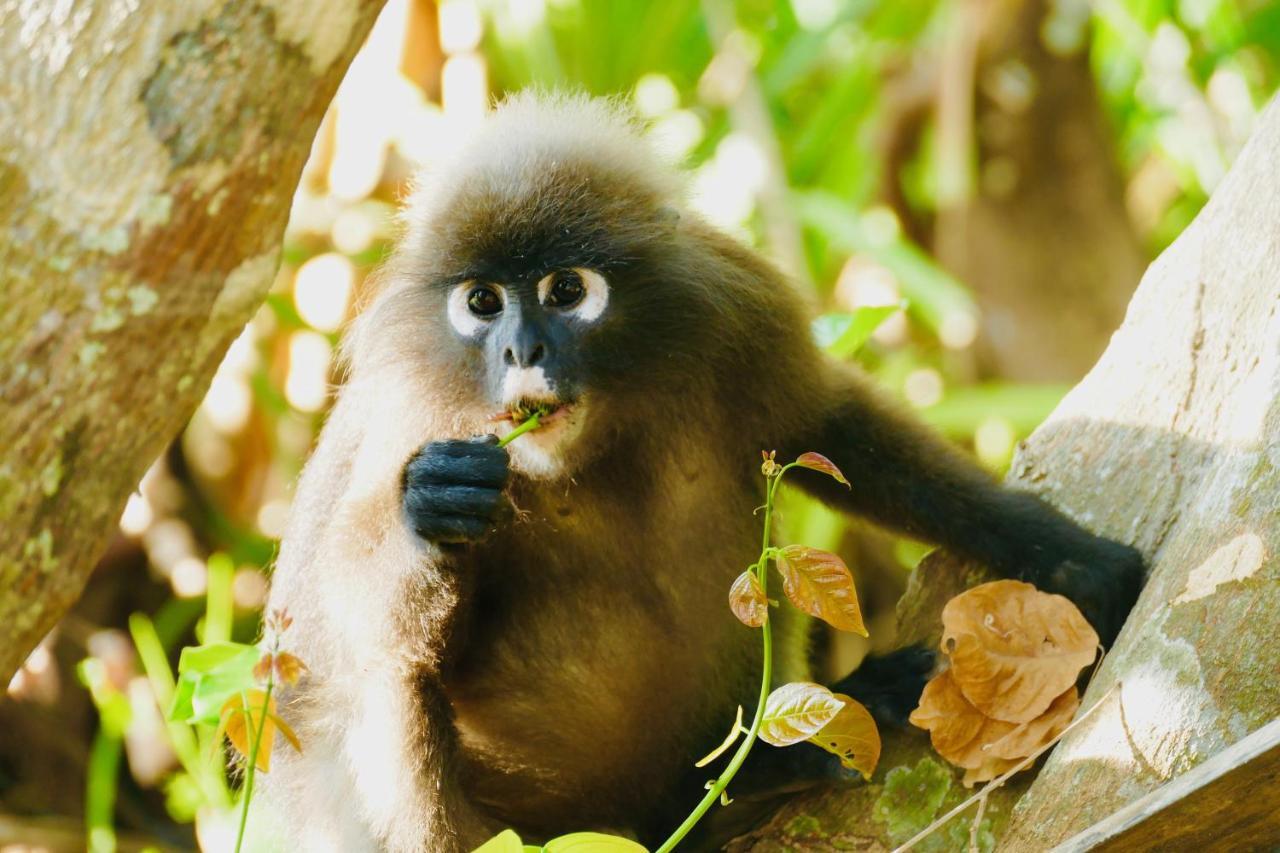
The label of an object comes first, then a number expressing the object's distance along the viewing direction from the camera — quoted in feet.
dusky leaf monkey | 16.08
